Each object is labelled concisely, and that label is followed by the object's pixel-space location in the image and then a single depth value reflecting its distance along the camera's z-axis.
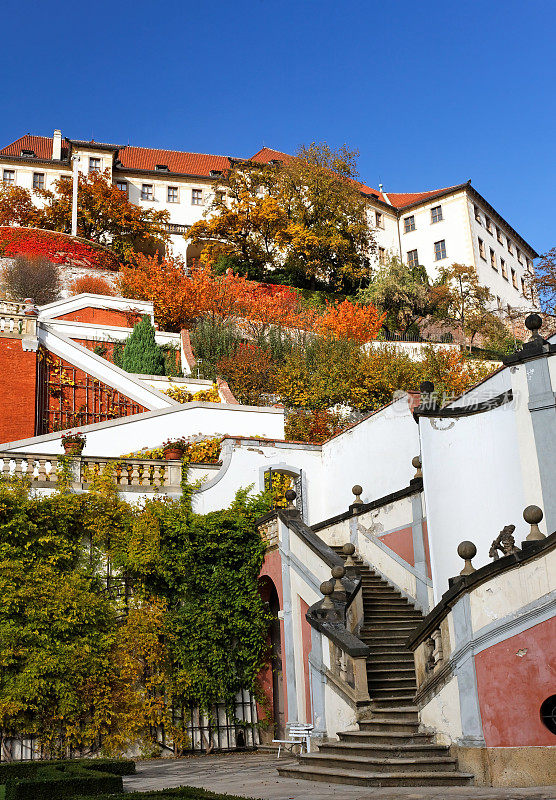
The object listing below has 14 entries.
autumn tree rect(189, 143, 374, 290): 41.97
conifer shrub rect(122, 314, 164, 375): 27.05
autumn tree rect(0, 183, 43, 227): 45.22
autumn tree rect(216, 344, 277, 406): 26.52
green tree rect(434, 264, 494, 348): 38.41
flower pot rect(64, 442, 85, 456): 15.37
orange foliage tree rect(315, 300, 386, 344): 32.31
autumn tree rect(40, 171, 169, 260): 45.44
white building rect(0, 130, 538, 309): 50.47
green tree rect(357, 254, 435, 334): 38.16
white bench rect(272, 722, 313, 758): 11.18
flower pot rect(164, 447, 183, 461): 16.47
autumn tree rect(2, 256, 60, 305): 33.59
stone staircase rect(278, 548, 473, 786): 8.59
